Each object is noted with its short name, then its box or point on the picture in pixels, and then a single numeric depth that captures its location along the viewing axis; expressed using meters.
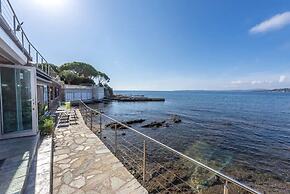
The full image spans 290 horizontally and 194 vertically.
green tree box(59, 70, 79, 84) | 27.81
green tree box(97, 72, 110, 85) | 37.14
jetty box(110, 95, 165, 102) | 30.27
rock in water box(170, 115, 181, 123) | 11.50
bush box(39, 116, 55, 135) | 3.94
